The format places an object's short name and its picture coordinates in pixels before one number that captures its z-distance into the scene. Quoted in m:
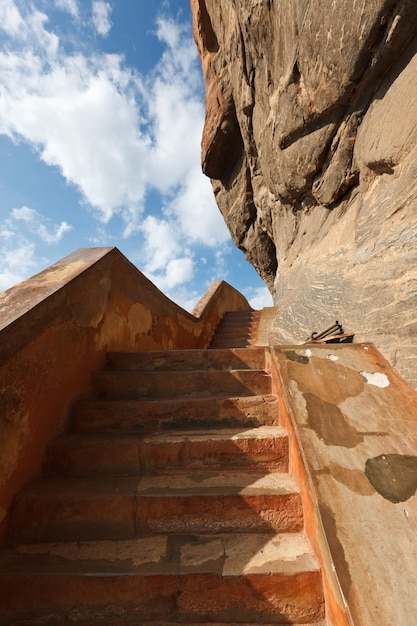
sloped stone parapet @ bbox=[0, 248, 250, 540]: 1.65
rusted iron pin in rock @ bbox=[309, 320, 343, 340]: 3.12
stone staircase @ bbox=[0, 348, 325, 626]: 1.28
